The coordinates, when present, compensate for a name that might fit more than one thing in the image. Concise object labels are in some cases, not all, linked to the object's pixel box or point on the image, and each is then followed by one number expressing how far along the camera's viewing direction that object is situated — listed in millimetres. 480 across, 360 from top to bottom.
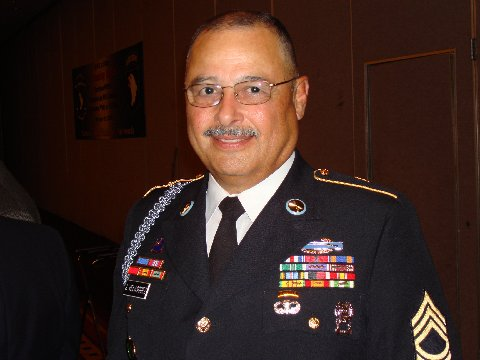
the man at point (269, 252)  1128
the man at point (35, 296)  1112
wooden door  2680
